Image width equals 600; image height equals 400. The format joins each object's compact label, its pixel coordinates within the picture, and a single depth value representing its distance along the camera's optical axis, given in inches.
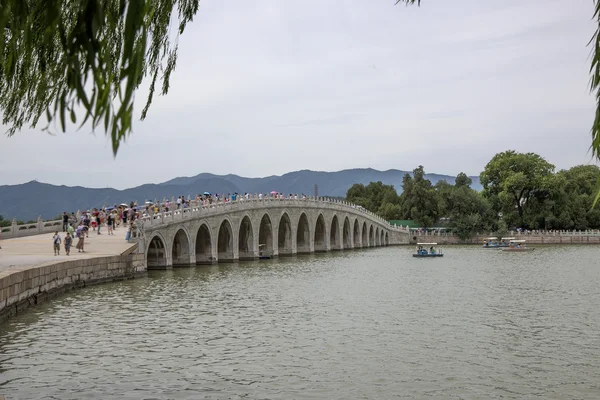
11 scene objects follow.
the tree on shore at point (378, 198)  3762.3
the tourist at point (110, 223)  1259.4
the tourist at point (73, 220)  1284.4
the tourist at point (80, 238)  1022.7
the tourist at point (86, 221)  1186.9
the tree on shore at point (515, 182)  2930.6
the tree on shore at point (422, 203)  3299.7
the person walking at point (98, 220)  1293.3
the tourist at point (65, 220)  1232.8
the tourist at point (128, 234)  1149.7
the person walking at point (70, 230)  1014.6
